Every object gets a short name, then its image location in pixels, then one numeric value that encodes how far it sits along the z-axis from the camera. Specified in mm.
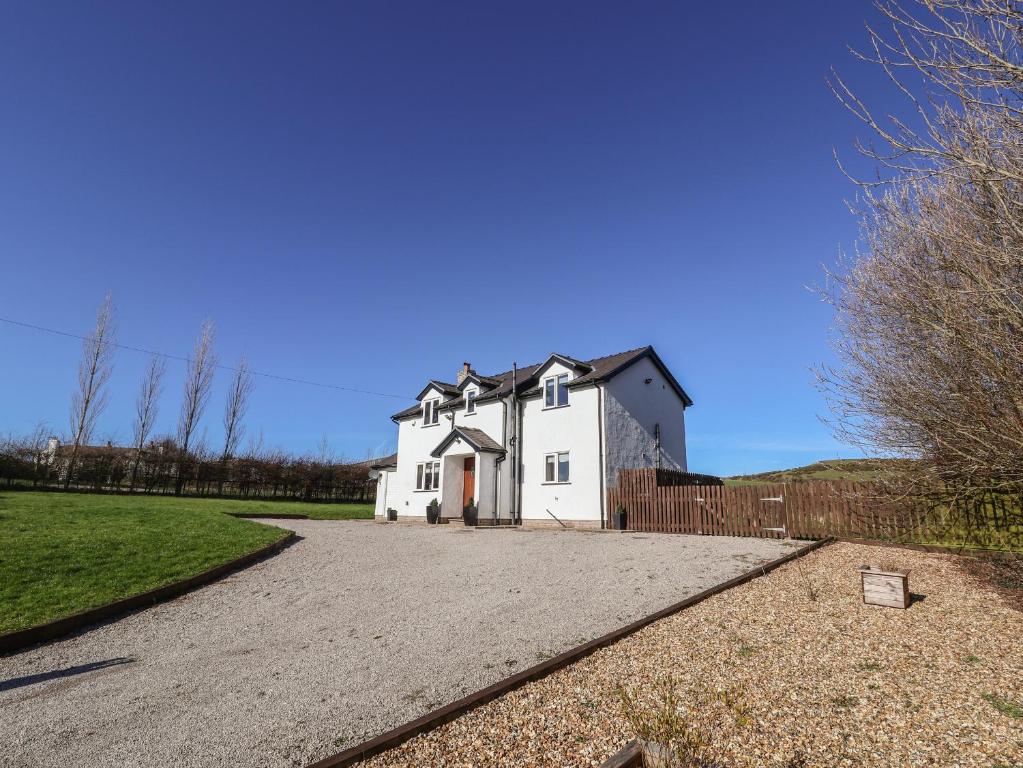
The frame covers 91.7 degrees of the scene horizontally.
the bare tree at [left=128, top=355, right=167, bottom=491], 32469
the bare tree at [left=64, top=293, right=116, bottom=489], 33875
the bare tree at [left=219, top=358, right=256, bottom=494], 36094
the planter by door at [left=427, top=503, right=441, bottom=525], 24578
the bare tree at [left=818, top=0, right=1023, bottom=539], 4398
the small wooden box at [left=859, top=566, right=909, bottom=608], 7113
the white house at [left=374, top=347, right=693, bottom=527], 20916
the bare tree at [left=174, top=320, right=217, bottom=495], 36669
